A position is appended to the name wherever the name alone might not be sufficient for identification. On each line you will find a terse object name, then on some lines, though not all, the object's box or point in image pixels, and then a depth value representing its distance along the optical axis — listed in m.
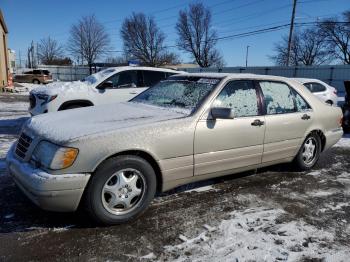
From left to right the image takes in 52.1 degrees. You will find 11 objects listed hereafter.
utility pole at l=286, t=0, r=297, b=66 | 30.17
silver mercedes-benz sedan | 3.36
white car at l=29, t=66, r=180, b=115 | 8.20
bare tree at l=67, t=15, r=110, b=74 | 60.95
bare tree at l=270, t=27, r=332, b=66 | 65.25
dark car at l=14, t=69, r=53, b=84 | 39.50
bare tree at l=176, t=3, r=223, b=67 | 61.19
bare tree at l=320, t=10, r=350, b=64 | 58.72
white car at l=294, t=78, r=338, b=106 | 12.97
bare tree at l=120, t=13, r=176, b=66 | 60.47
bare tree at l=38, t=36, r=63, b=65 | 79.00
